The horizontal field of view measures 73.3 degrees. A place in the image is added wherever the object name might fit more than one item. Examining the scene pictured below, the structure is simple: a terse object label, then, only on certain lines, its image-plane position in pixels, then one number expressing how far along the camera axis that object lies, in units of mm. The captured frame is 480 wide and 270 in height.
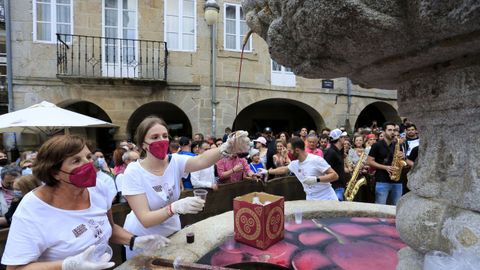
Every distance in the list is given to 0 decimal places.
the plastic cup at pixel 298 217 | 2797
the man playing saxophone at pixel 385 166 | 4922
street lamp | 9789
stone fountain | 1145
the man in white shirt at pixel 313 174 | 3883
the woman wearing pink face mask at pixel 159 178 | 2057
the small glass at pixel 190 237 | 2221
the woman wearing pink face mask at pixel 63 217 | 1534
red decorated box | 2199
